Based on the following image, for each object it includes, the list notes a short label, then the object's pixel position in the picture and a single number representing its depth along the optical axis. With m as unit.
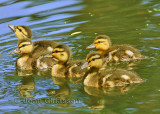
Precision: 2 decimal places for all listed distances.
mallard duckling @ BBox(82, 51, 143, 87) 11.68
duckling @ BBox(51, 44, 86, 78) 12.85
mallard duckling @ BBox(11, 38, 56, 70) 14.06
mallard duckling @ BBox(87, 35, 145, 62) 13.70
